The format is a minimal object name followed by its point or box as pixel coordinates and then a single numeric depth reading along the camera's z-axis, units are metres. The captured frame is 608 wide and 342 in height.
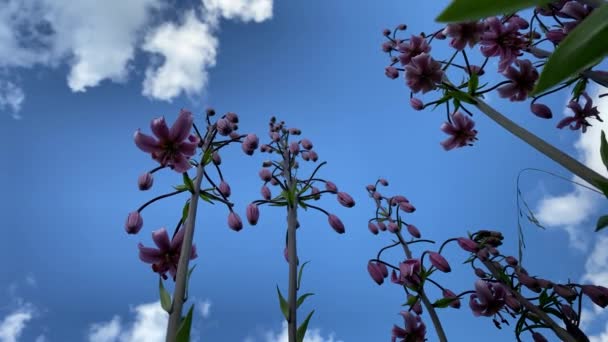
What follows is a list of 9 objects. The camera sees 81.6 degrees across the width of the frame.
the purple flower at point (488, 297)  0.32
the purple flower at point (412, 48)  0.33
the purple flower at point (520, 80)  0.31
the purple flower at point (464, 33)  0.29
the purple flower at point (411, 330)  0.35
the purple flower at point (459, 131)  0.36
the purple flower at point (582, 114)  0.35
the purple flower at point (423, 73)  0.30
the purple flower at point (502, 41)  0.31
